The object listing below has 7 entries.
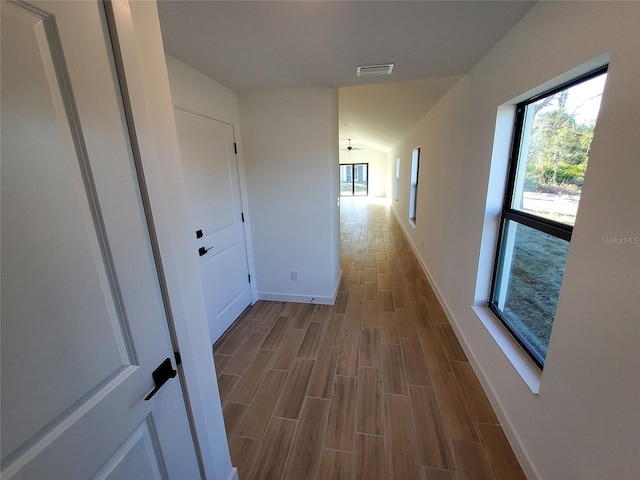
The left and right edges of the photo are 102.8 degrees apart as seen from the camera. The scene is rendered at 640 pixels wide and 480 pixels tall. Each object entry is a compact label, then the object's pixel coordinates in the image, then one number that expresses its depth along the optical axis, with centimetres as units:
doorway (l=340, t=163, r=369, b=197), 1356
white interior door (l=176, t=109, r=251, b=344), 207
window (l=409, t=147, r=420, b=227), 523
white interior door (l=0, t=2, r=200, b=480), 50
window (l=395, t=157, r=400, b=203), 777
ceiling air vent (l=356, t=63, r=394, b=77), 206
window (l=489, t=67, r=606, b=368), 121
